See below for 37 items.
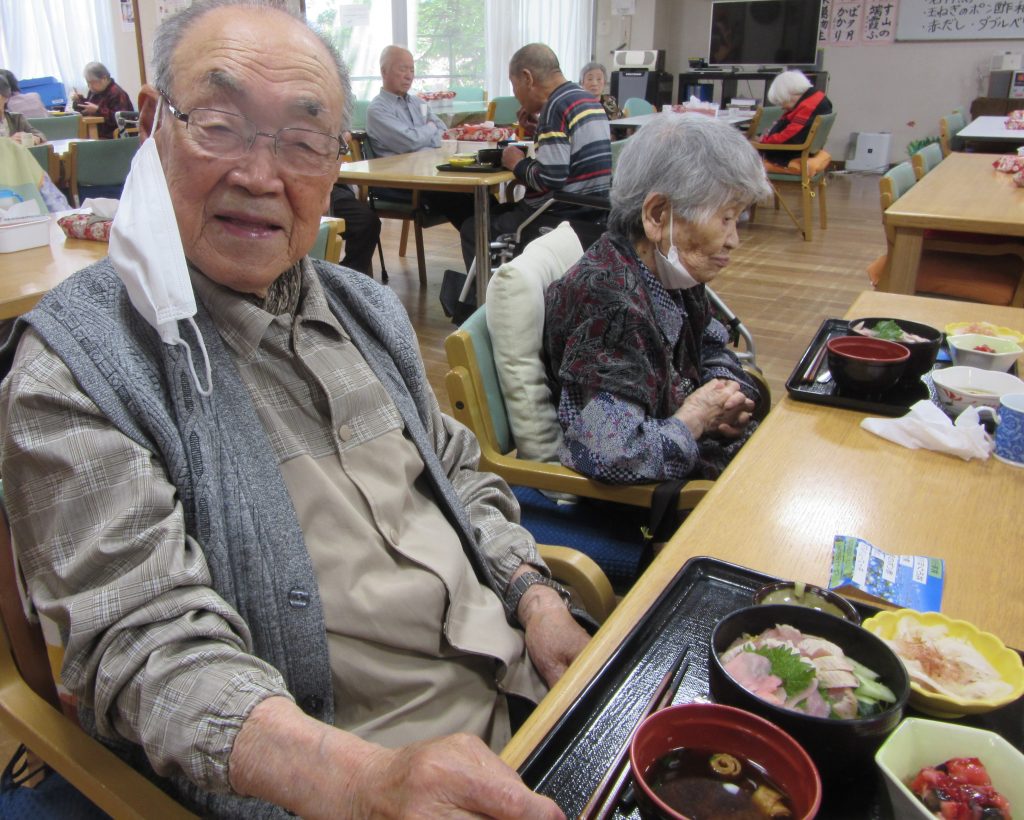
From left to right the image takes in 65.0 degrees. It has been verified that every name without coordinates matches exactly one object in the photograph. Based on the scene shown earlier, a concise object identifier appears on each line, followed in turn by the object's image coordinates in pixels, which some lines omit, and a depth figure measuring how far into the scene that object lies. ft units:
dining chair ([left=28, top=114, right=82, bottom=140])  19.58
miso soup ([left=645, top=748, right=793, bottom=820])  1.89
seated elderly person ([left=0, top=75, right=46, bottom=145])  14.19
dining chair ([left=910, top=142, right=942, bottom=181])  13.14
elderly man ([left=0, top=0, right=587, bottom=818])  2.28
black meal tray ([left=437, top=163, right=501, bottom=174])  12.87
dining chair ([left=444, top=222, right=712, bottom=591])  4.92
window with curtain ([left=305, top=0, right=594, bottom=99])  24.63
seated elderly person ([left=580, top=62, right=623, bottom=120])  24.32
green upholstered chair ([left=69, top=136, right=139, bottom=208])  13.94
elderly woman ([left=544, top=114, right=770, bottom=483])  4.77
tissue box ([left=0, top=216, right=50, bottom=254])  7.65
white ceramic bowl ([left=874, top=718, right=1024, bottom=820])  1.95
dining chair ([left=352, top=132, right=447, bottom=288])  15.76
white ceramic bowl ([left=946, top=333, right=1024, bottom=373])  4.81
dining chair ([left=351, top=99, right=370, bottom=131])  23.43
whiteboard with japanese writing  28.60
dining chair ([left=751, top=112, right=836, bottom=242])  19.99
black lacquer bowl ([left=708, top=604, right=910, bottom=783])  2.02
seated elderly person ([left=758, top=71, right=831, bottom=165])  20.06
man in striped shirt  11.97
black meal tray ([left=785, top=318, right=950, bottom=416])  4.47
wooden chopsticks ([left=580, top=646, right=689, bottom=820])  2.01
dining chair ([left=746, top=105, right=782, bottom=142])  22.06
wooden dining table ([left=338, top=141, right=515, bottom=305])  12.39
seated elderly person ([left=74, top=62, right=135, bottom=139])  23.65
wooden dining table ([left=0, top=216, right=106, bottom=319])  6.40
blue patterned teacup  3.89
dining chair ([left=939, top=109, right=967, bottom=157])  18.62
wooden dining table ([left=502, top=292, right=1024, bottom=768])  2.80
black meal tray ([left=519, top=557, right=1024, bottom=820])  2.11
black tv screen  29.68
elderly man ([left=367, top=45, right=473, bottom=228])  17.08
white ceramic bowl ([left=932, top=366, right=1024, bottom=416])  4.30
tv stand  30.17
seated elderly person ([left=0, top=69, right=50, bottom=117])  20.27
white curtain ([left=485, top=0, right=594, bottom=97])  28.25
